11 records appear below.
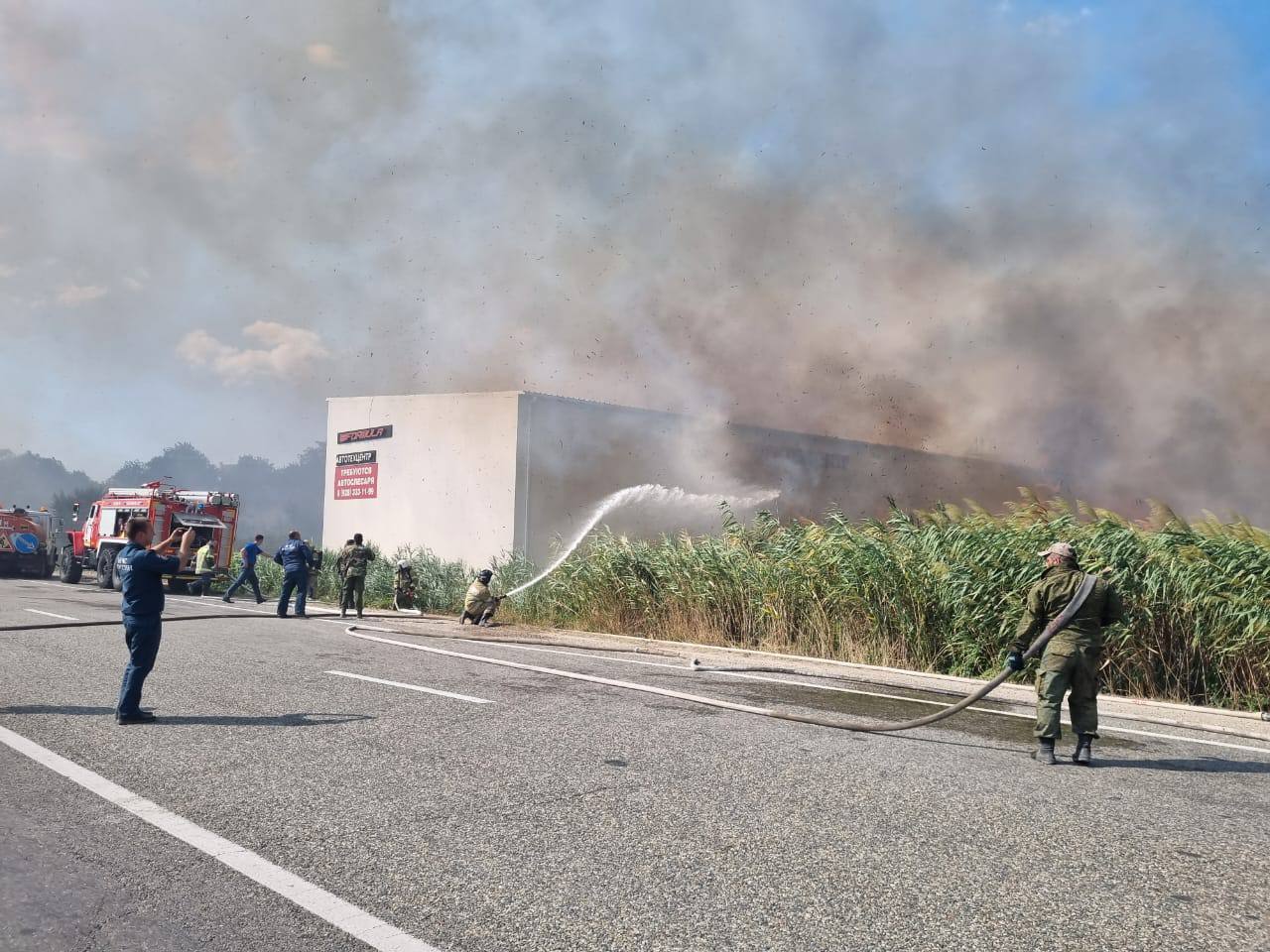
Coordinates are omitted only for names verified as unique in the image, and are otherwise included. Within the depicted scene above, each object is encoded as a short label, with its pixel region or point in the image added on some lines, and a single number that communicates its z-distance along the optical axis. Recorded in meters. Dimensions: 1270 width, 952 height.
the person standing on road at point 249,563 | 20.30
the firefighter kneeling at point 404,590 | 19.95
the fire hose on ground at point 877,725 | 6.78
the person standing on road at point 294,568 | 16.70
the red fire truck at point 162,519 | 24.78
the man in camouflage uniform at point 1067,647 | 6.60
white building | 20.50
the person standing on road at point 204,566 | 23.25
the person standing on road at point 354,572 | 17.38
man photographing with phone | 6.97
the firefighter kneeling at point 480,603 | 16.20
